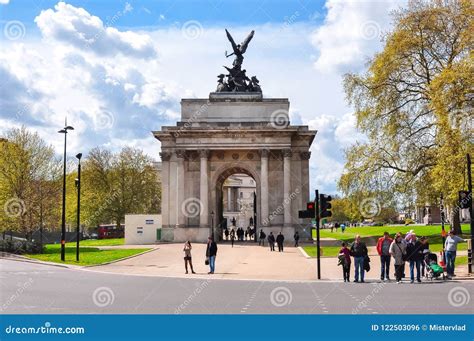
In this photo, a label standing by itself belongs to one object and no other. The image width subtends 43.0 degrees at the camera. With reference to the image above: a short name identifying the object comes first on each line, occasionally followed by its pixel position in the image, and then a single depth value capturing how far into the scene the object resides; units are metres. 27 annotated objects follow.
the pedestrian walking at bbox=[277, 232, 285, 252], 44.94
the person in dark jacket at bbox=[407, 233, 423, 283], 23.55
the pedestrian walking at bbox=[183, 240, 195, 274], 28.88
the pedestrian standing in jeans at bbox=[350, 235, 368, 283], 23.97
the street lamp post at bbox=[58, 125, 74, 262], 36.81
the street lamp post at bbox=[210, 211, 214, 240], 61.06
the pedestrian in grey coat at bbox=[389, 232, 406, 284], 23.81
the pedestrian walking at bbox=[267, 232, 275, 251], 45.53
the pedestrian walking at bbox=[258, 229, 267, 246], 53.03
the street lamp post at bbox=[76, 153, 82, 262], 37.71
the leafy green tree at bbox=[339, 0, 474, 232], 44.88
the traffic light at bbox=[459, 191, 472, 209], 25.08
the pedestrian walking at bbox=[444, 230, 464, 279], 24.16
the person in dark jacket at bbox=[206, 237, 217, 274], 28.52
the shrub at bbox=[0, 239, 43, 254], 44.75
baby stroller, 23.80
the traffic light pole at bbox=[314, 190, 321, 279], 26.49
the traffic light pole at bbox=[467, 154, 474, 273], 25.11
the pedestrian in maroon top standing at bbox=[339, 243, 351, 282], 24.05
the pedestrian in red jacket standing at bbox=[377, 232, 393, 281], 24.48
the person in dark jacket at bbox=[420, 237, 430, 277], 24.46
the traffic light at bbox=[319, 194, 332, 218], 26.56
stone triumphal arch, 60.38
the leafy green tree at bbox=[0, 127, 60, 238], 50.62
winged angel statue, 65.88
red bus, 91.75
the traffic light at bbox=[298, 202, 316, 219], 26.81
